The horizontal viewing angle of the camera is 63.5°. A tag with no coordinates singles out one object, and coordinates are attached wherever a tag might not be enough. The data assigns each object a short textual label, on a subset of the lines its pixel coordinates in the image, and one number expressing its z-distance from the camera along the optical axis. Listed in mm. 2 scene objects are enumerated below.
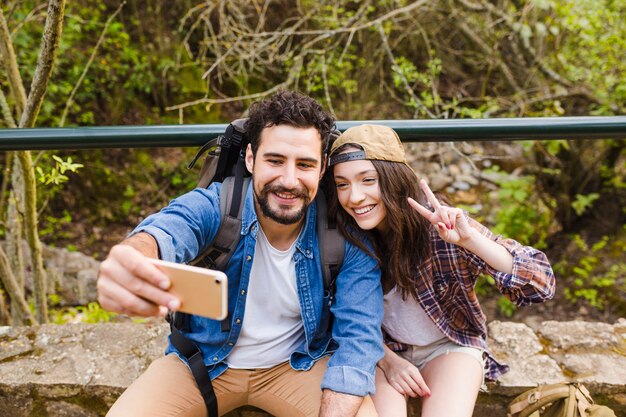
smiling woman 1806
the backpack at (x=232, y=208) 1895
